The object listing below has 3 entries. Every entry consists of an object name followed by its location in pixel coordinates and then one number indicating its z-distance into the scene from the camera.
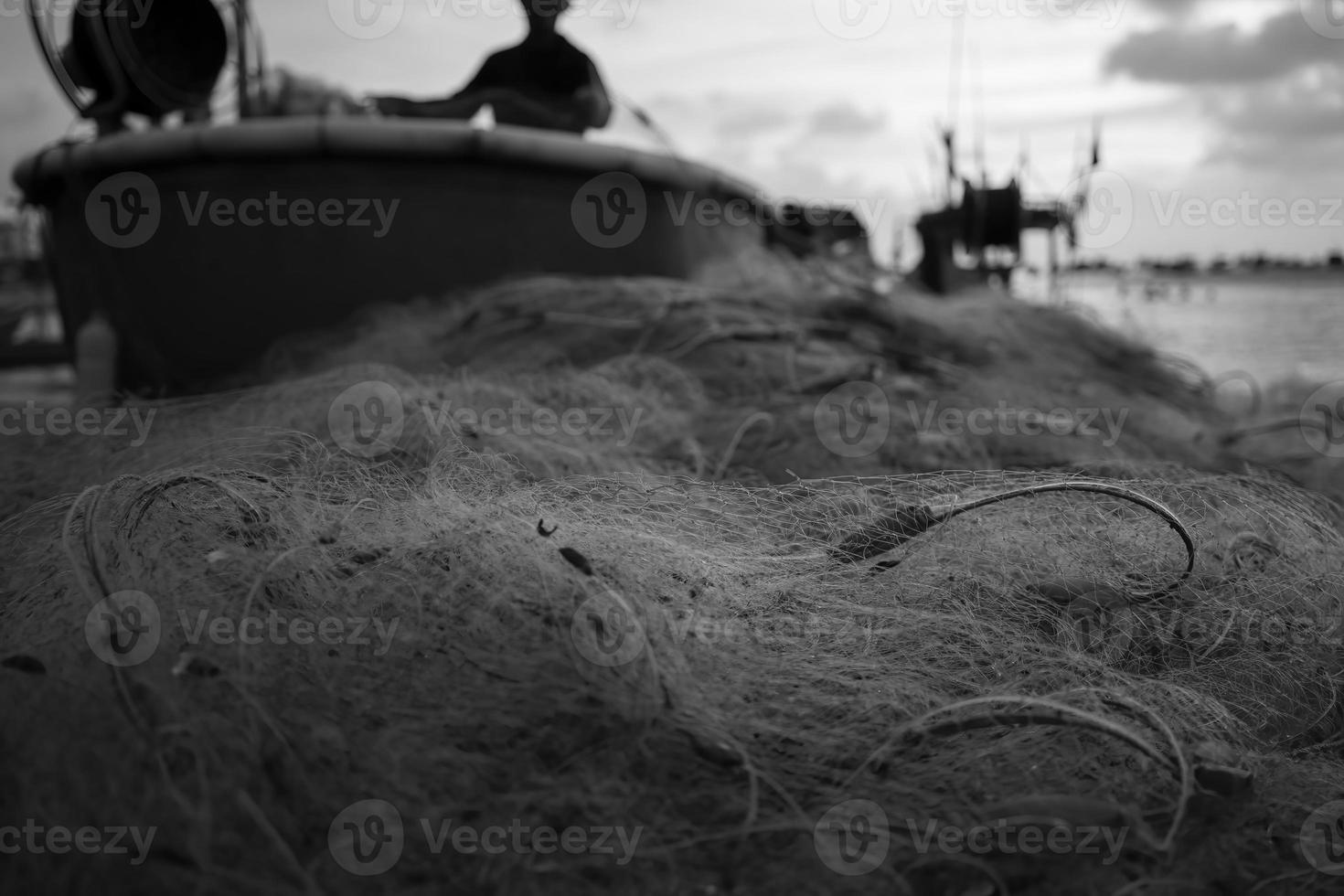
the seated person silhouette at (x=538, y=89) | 4.81
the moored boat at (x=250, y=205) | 4.23
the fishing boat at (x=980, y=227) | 8.23
